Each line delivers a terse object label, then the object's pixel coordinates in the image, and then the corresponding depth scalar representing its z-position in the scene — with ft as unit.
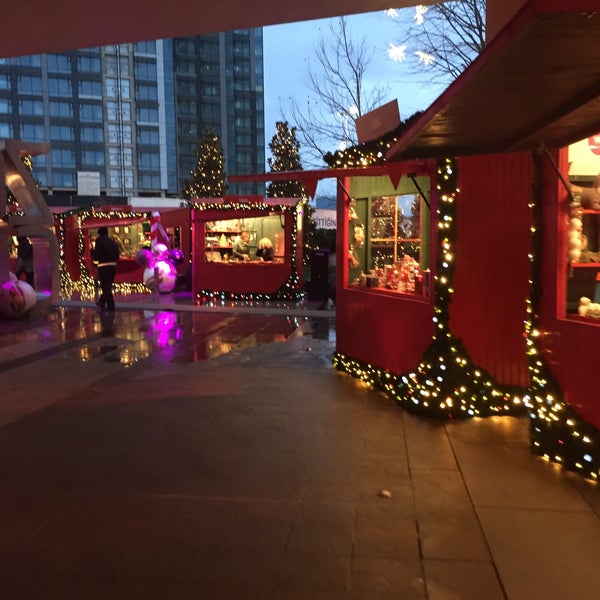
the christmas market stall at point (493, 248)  12.10
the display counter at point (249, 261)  60.49
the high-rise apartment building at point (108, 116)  276.41
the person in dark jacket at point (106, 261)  51.19
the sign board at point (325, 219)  77.56
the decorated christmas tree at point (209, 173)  100.22
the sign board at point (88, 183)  219.00
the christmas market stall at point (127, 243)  64.85
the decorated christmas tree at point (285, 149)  90.63
